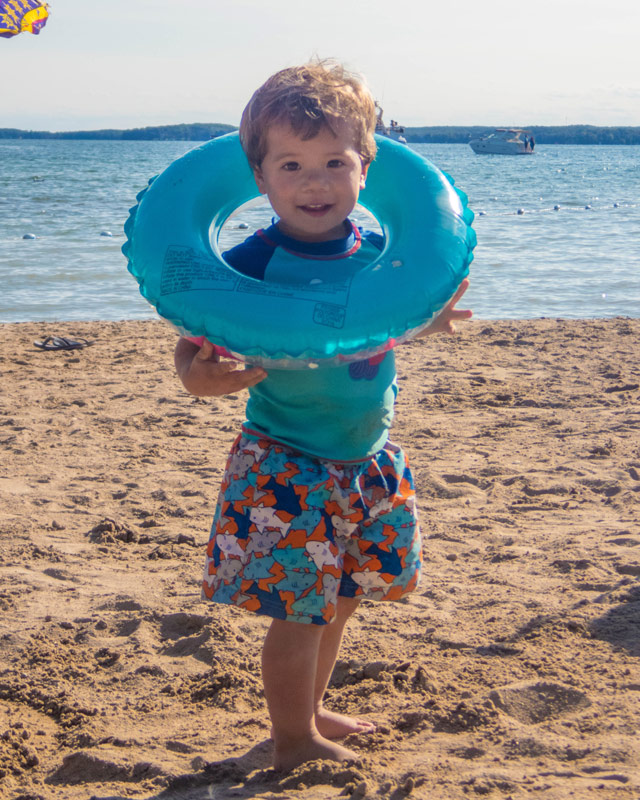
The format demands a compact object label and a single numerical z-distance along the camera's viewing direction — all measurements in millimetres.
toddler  1849
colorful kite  7000
